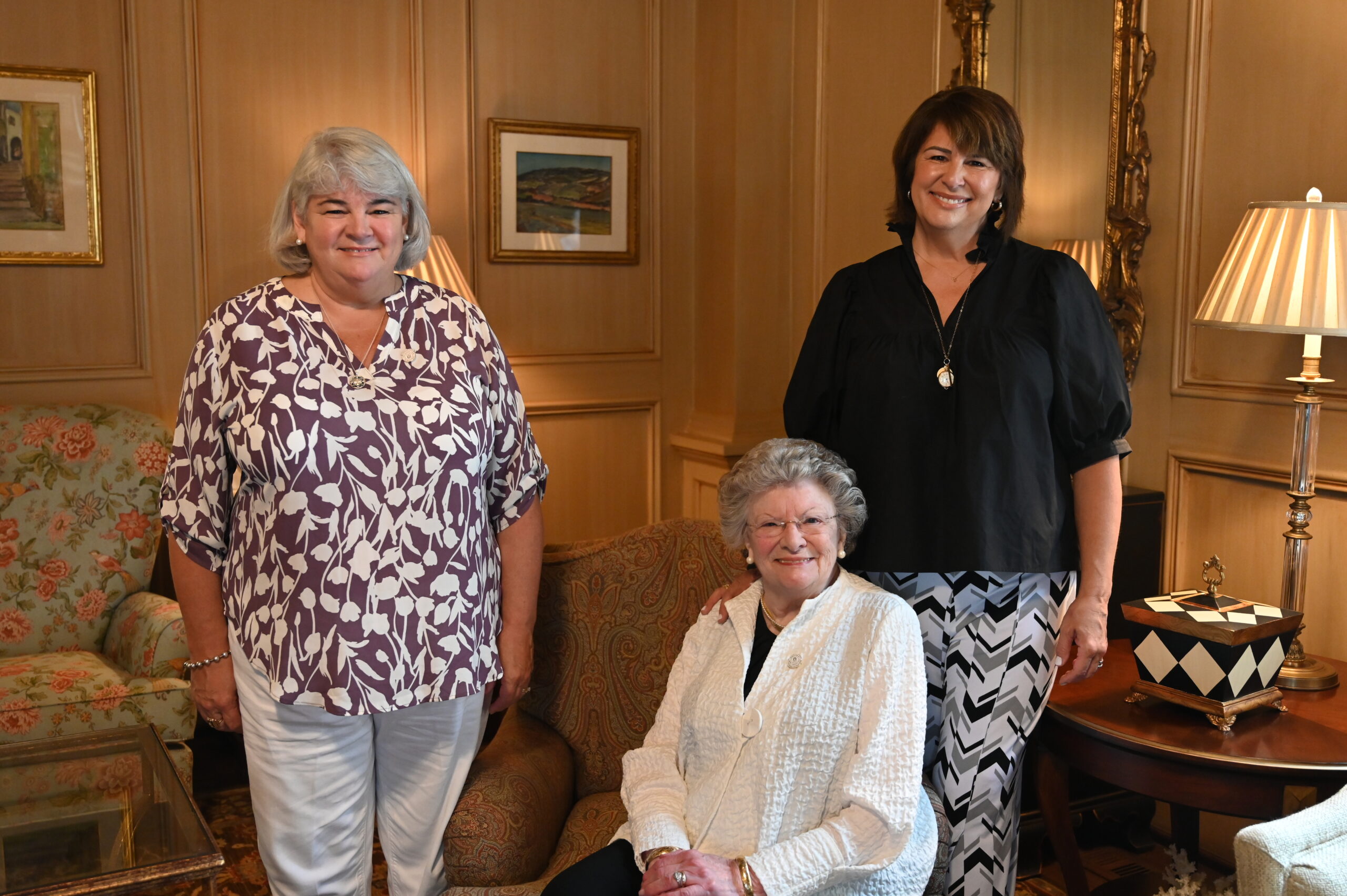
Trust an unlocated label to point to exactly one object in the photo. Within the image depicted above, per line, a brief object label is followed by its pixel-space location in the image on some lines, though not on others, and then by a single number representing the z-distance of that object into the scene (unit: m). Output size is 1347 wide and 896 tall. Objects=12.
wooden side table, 1.78
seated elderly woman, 1.59
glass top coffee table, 1.87
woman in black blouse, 1.79
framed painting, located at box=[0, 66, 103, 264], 3.39
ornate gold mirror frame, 2.67
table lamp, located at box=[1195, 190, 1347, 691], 1.98
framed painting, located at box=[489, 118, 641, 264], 4.05
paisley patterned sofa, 2.11
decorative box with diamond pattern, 1.89
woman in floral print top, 1.68
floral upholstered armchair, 2.96
